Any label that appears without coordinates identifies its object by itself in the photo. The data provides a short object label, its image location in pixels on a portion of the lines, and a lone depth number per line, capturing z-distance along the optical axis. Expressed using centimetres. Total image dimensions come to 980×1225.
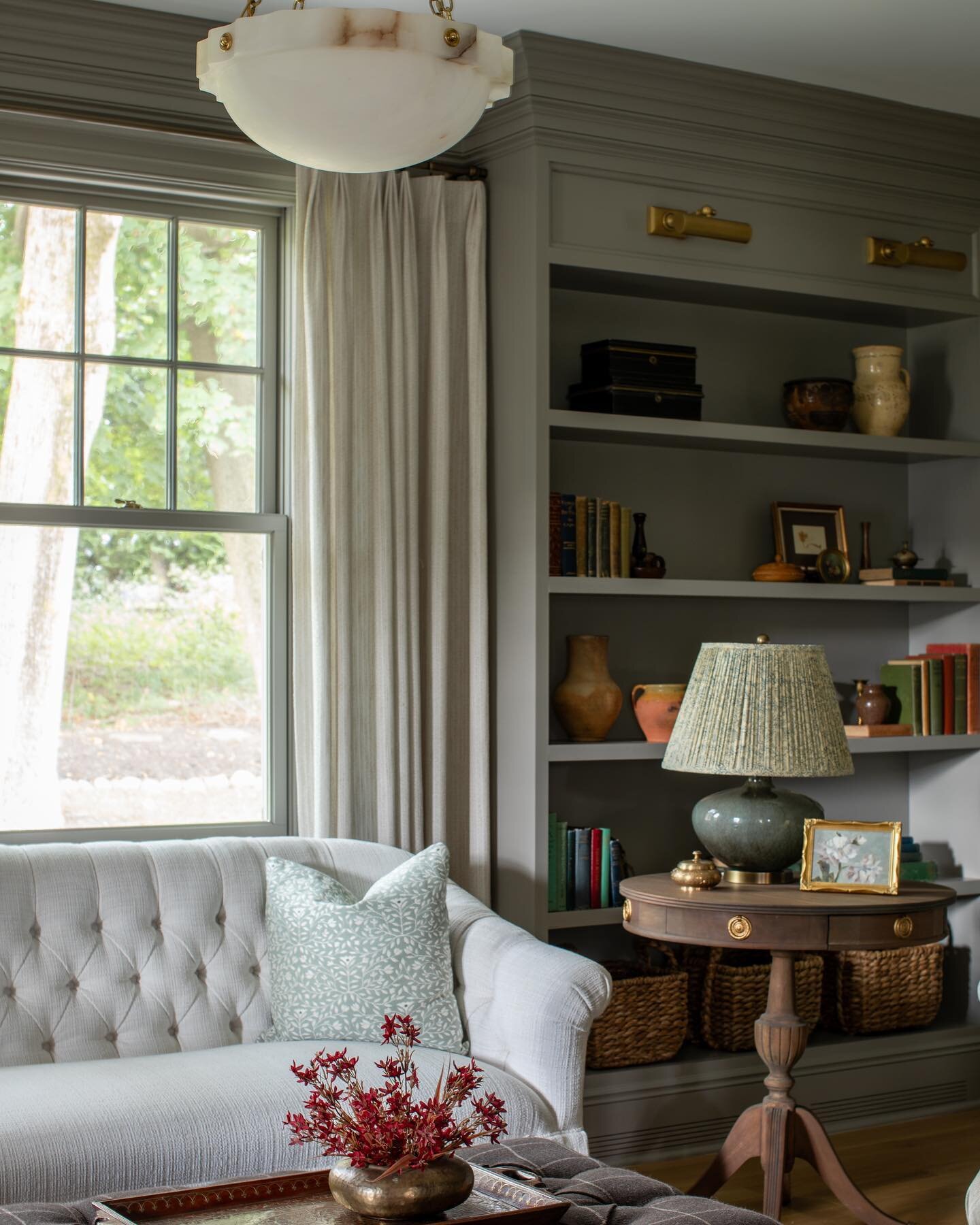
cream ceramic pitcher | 425
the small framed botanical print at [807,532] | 426
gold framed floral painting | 321
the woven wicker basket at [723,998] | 387
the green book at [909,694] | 427
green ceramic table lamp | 315
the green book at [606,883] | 383
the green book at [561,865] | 377
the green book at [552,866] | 377
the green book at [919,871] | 423
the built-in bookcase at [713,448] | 371
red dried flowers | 183
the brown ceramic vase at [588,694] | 384
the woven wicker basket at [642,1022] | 369
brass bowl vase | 183
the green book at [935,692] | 427
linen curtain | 364
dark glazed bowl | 415
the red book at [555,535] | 379
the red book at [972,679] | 429
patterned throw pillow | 304
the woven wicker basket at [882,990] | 409
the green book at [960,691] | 429
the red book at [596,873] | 382
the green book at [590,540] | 384
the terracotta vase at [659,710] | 385
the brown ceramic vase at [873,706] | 418
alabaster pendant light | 183
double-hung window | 355
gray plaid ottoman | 206
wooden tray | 189
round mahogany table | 308
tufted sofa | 255
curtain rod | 341
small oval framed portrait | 420
